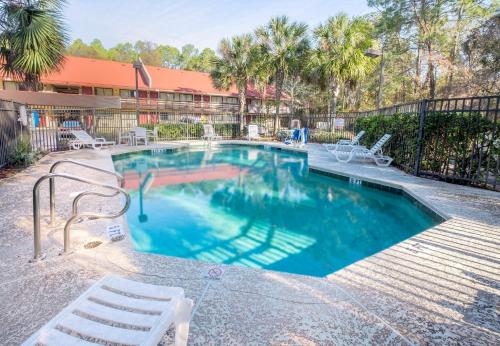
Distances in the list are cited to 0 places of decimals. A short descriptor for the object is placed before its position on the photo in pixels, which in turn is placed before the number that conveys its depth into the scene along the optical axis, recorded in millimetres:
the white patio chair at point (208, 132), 15624
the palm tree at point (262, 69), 17875
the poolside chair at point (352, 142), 10831
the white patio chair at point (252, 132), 17438
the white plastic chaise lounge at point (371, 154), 9070
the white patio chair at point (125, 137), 14461
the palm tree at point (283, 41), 17484
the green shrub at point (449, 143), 5844
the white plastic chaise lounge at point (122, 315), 1349
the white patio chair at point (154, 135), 15797
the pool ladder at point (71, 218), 2516
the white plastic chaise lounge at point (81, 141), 11977
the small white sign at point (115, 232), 3391
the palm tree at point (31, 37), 9659
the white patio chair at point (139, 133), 14250
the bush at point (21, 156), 7566
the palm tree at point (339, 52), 16734
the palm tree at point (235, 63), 18547
